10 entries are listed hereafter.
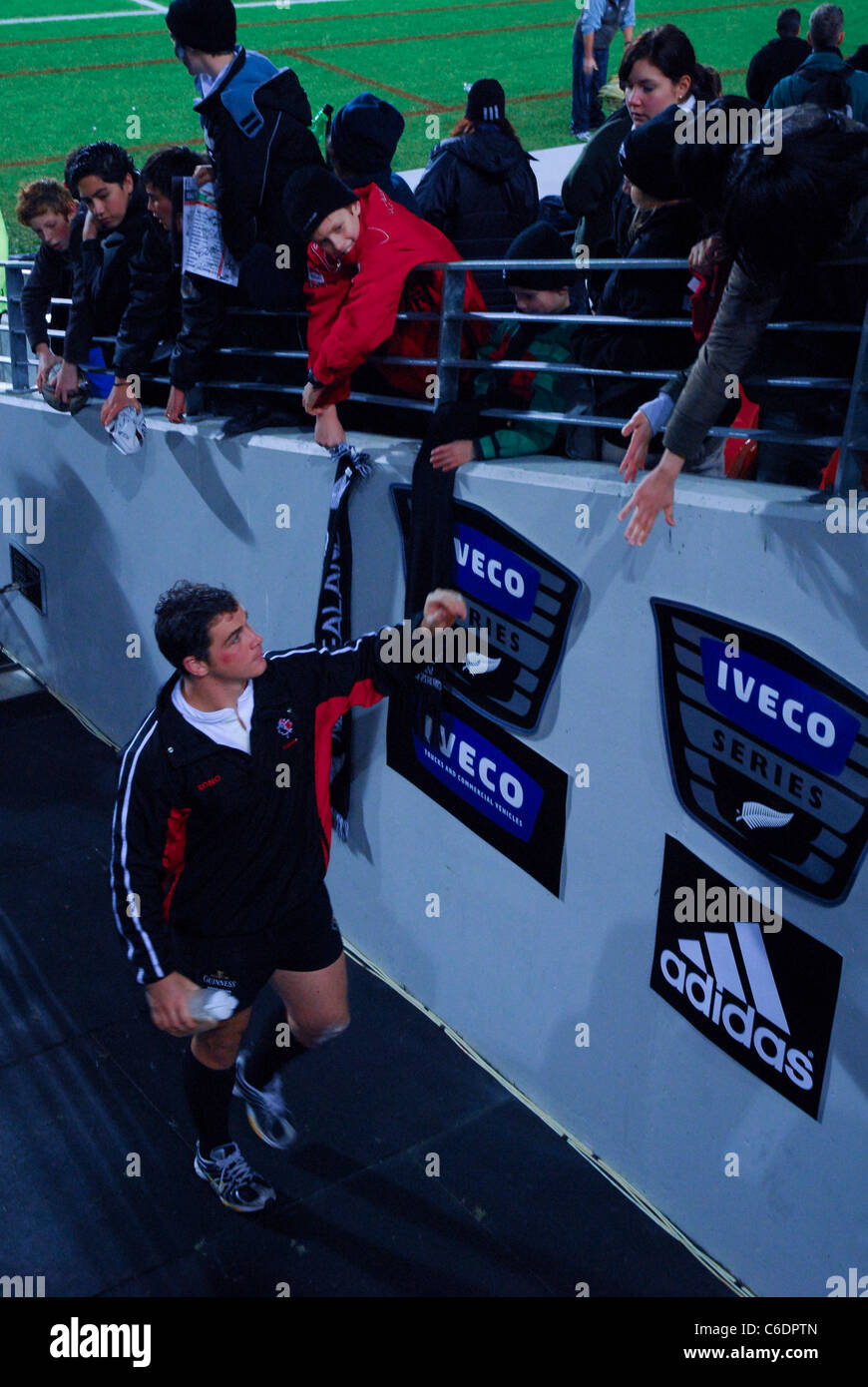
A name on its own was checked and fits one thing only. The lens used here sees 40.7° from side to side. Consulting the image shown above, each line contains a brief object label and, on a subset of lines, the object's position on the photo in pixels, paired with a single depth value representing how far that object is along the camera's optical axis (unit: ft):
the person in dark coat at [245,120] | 15.16
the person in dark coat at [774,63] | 22.18
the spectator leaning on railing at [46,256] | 21.63
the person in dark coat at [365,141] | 16.07
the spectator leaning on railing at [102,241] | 18.95
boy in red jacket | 13.73
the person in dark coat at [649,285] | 11.59
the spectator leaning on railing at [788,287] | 9.53
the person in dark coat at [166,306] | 17.85
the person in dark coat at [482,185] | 17.34
